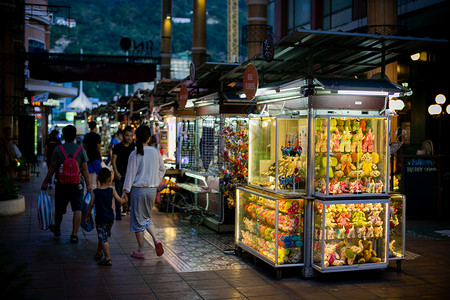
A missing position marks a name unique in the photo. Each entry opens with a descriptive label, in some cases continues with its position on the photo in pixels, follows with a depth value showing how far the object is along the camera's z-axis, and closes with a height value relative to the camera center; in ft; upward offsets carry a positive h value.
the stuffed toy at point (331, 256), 21.17 -4.81
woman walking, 24.12 -2.17
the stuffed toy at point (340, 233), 21.57 -3.88
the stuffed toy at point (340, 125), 21.52 +0.67
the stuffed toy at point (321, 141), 21.35 -0.01
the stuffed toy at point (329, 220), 21.29 -3.29
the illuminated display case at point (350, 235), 21.21 -3.99
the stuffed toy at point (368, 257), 22.03 -5.00
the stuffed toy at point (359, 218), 21.83 -3.31
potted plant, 35.24 -4.26
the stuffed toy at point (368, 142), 21.94 -0.04
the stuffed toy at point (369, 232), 22.09 -3.93
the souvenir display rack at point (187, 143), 39.62 -0.26
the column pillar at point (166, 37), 78.95 +16.10
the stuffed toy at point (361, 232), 21.93 -3.89
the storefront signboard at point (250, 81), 24.52 +2.85
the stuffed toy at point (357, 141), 21.83 +0.00
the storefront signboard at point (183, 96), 36.01 +3.08
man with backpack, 27.53 -2.05
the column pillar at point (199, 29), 60.39 +13.19
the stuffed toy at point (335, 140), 21.31 +0.04
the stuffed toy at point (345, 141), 21.57 +0.00
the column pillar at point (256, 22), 50.01 +11.62
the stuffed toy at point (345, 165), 21.68 -1.02
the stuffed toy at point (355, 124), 21.79 +0.70
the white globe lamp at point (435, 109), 45.14 +2.88
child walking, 23.15 -3.38
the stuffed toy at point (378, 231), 22.26 -3.92
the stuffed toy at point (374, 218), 22.11 -3.32
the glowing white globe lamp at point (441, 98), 44.37 +3.77
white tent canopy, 138.96 +9.88
